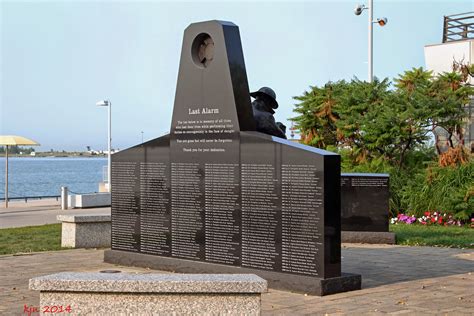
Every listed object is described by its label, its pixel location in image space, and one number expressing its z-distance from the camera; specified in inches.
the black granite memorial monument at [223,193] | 402.3
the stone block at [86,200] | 1208.8
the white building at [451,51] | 1078.1
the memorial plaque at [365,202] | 637.3
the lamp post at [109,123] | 1507.1
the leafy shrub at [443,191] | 788.0
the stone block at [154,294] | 269.0
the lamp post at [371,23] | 1055.6
